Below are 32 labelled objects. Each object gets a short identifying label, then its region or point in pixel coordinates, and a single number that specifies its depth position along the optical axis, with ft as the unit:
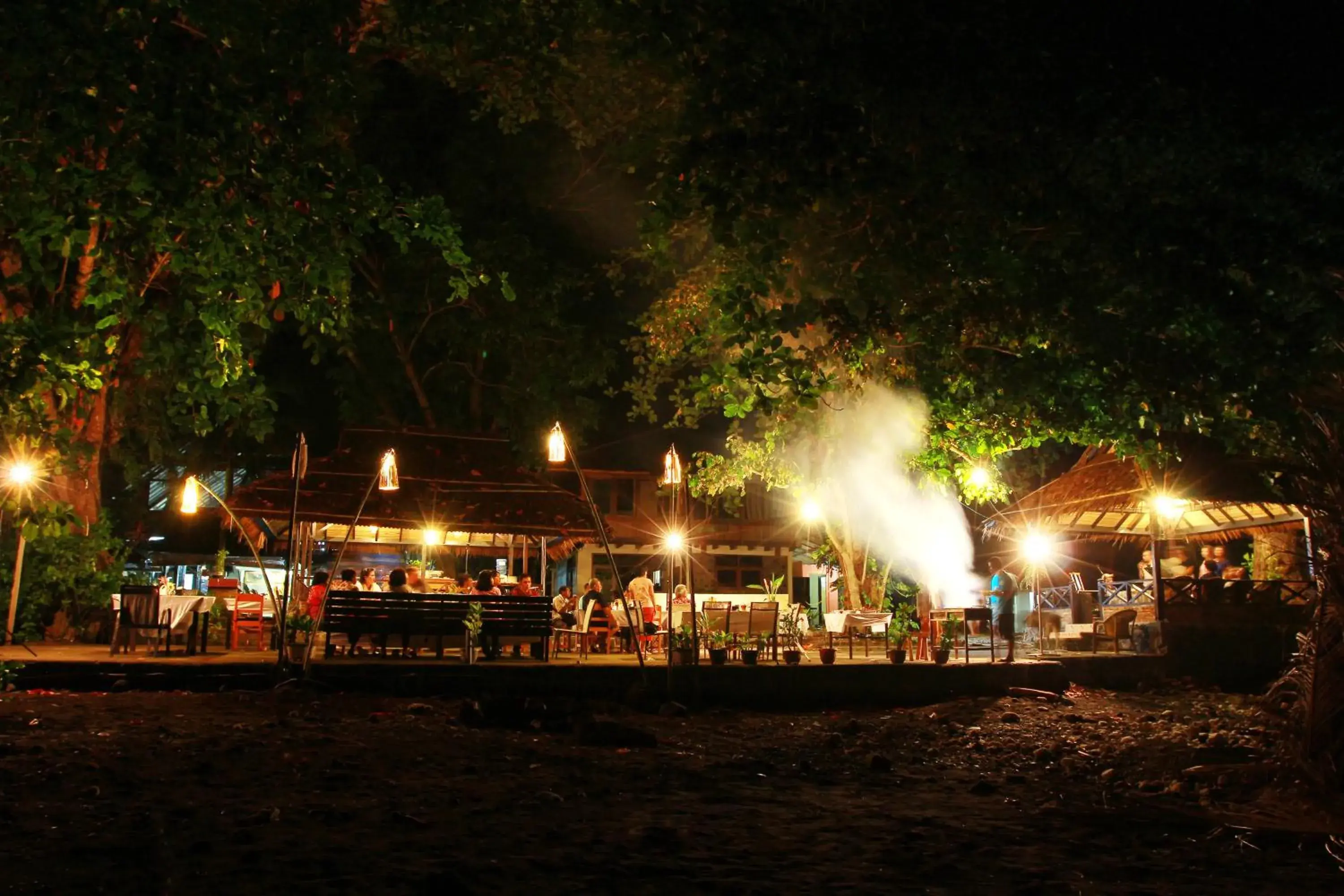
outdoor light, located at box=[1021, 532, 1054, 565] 64.18
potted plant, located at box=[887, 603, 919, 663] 44.98
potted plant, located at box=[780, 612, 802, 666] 45.70
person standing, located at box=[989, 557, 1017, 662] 48.29
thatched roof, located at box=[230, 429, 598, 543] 48.44
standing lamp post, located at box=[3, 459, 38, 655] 30.83
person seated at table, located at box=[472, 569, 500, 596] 47.55
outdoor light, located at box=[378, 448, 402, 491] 42.52
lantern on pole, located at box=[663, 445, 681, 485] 37.68
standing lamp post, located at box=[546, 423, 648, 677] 37.45
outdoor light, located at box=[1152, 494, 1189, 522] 51.16
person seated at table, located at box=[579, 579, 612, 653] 52.19
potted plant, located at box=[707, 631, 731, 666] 43.24
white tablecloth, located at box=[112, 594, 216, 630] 43.29
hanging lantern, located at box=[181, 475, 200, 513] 48.78
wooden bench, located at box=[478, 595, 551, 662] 43.50
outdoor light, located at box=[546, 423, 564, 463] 42.24
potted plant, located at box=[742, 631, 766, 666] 43.37
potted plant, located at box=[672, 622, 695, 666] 43.57
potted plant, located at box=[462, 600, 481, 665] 41.93
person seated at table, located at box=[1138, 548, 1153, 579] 68.49
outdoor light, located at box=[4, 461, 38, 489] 31.50
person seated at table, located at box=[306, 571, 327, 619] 46.09
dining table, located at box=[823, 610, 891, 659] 57.26
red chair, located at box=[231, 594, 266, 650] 51.83
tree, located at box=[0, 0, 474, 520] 20.39
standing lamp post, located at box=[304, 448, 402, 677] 40.47
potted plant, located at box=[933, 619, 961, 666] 45.60
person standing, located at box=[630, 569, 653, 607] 63.62
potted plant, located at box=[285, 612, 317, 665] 40.32
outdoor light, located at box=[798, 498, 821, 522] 72.84
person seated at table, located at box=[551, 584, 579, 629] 55.06
